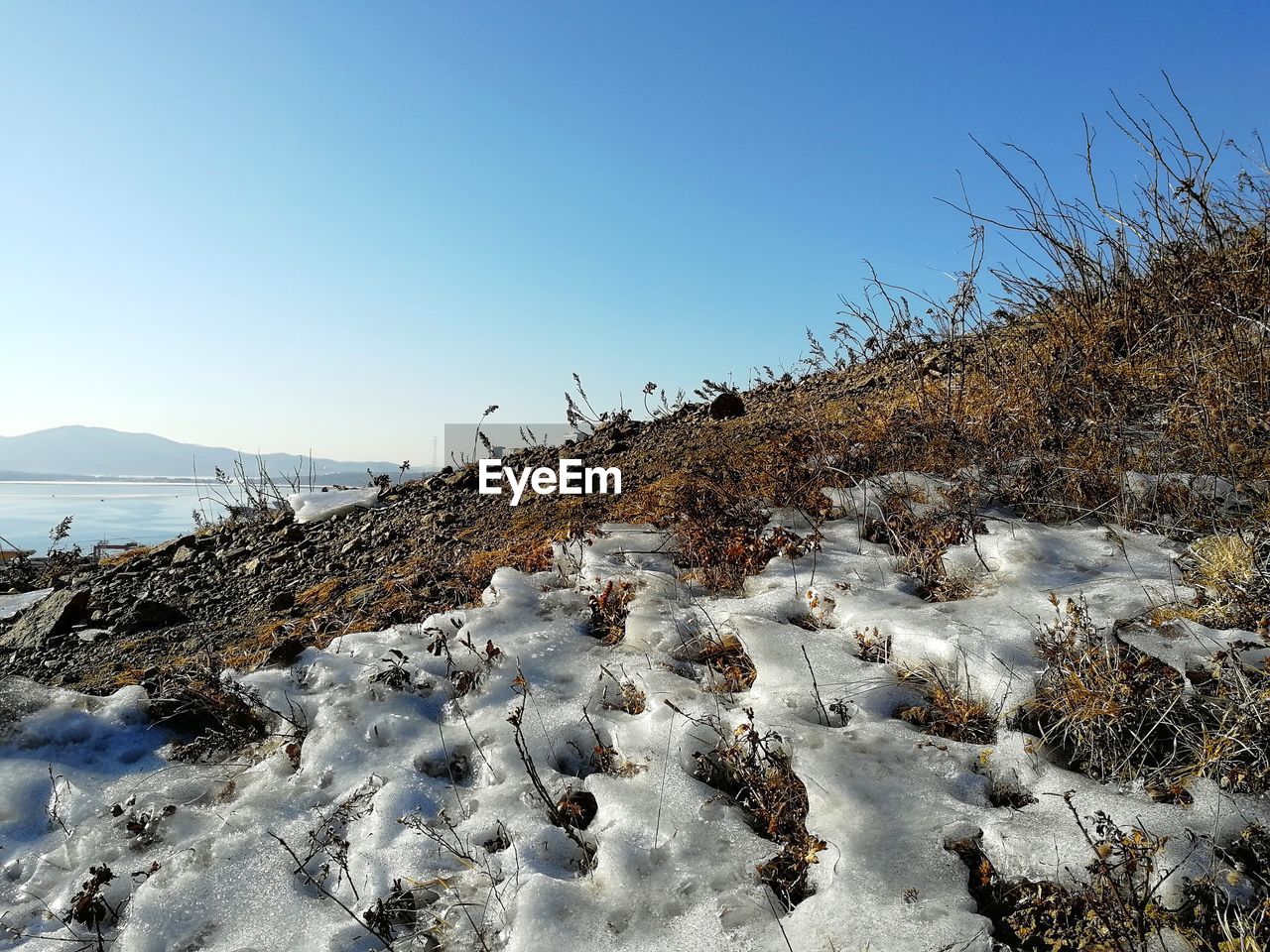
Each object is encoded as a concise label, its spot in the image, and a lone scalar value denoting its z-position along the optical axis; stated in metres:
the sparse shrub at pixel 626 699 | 3.17
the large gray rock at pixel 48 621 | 4.75
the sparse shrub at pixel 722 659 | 3.12
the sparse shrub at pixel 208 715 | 3.35
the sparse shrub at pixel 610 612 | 3.81
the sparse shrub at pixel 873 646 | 3.11
